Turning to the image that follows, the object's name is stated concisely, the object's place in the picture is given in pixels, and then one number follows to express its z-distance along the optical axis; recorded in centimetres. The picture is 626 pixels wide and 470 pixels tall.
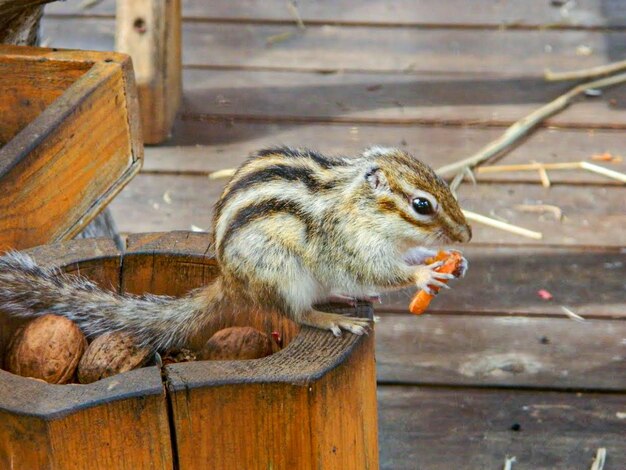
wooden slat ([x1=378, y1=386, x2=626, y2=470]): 454
